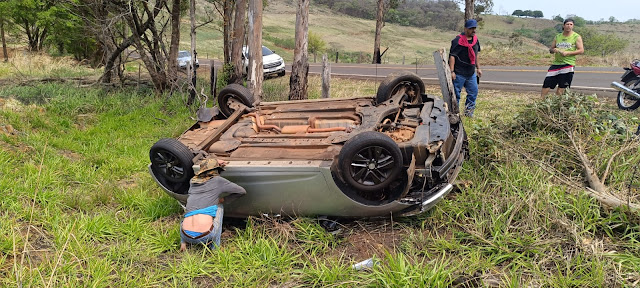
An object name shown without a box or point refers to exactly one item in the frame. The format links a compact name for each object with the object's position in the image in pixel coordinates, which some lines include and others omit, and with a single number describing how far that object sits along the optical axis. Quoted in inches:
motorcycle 263.4
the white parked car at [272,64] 506.0
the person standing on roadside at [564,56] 231.8
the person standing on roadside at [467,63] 235.9
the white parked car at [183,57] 611.8
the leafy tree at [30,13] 566.3
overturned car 127.0
